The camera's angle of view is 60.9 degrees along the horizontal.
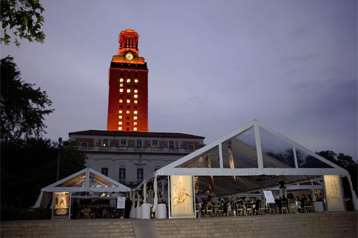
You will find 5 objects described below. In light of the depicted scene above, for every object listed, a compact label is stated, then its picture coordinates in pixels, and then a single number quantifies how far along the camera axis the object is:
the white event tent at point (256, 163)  13.85
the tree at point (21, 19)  6.02
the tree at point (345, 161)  34.36
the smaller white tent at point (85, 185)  18.09
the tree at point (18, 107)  14.16
